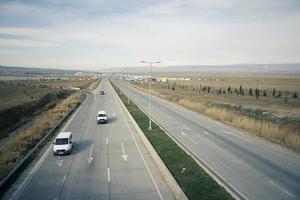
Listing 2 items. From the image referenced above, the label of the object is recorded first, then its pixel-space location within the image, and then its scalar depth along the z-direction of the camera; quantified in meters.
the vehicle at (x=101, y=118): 41.41
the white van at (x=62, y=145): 25.47
